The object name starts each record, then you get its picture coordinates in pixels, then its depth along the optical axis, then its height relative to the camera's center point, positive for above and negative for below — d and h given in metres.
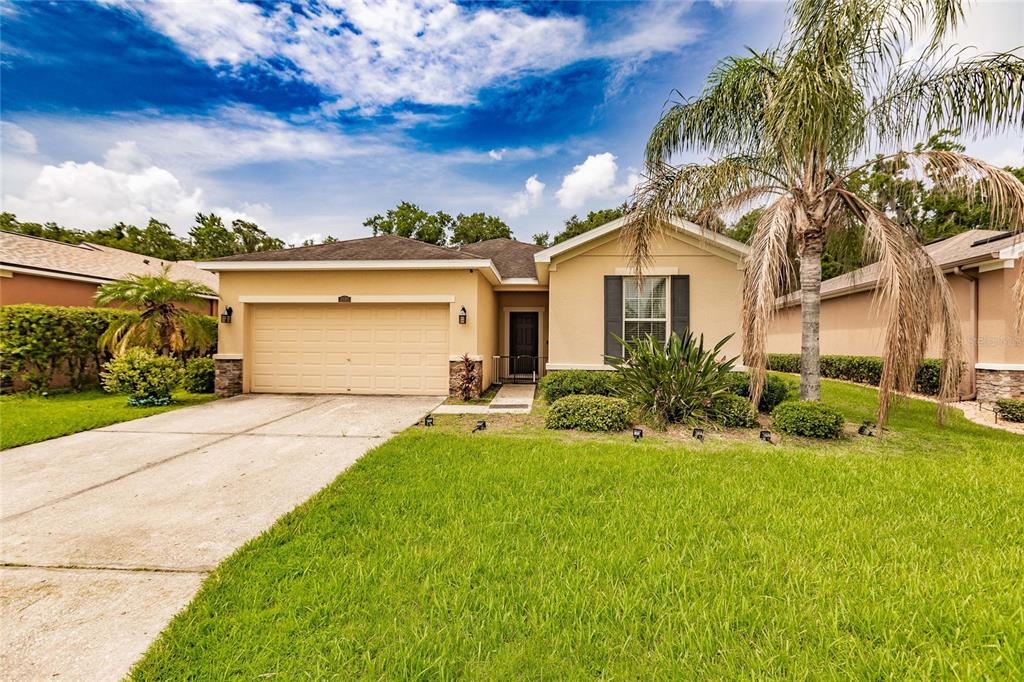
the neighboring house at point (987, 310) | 8.86 +0.86
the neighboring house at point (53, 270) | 10.70 +1.93
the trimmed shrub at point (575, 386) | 8.85 -0.90
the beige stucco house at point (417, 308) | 9.97 +0.85
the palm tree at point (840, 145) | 5.90 +3.25
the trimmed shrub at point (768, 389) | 8.27 -0.89
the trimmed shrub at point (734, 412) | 6.80 -1.10
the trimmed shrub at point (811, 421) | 6.09 -1.12
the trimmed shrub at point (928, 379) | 10.36 -0.81
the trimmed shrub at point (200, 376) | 10.18 -0.89
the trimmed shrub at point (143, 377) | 8.52 -0.79
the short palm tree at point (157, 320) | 9.54 +0.46
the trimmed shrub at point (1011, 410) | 7.60 -1.15
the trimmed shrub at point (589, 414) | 6.64 -1.15
